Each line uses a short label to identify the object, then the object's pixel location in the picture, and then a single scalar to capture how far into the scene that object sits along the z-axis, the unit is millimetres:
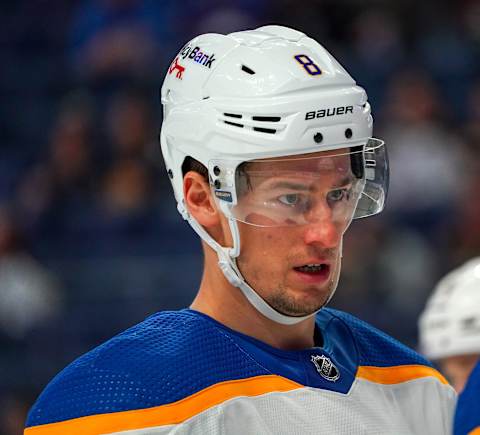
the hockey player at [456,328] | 5730
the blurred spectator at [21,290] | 11125
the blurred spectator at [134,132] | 11930
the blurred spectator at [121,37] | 13023
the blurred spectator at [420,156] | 11609
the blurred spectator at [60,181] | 11812
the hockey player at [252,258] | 4281
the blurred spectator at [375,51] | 12664
